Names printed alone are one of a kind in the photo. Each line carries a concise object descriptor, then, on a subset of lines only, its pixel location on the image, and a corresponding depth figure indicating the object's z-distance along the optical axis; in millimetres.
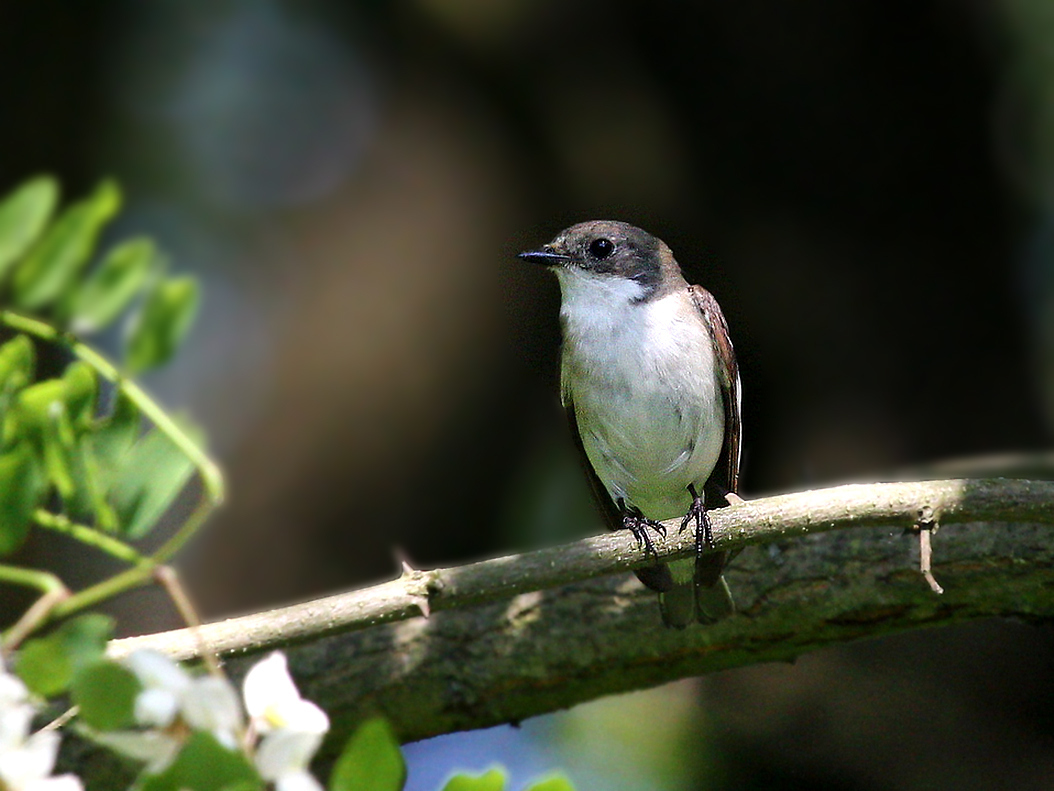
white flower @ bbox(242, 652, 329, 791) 2906
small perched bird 4416
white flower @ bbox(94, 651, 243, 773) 2848
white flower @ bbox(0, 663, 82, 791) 2946
